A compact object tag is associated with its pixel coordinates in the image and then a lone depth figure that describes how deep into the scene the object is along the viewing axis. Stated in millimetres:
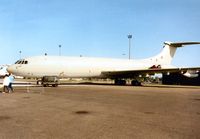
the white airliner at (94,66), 23322
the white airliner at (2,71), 54953
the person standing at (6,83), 14656
